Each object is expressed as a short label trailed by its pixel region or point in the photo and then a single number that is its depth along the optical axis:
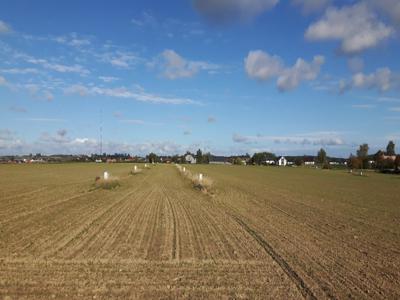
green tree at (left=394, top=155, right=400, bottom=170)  118.94
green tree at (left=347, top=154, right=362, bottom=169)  158.12
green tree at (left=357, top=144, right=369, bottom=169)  172.60
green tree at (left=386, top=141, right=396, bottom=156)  187.38
